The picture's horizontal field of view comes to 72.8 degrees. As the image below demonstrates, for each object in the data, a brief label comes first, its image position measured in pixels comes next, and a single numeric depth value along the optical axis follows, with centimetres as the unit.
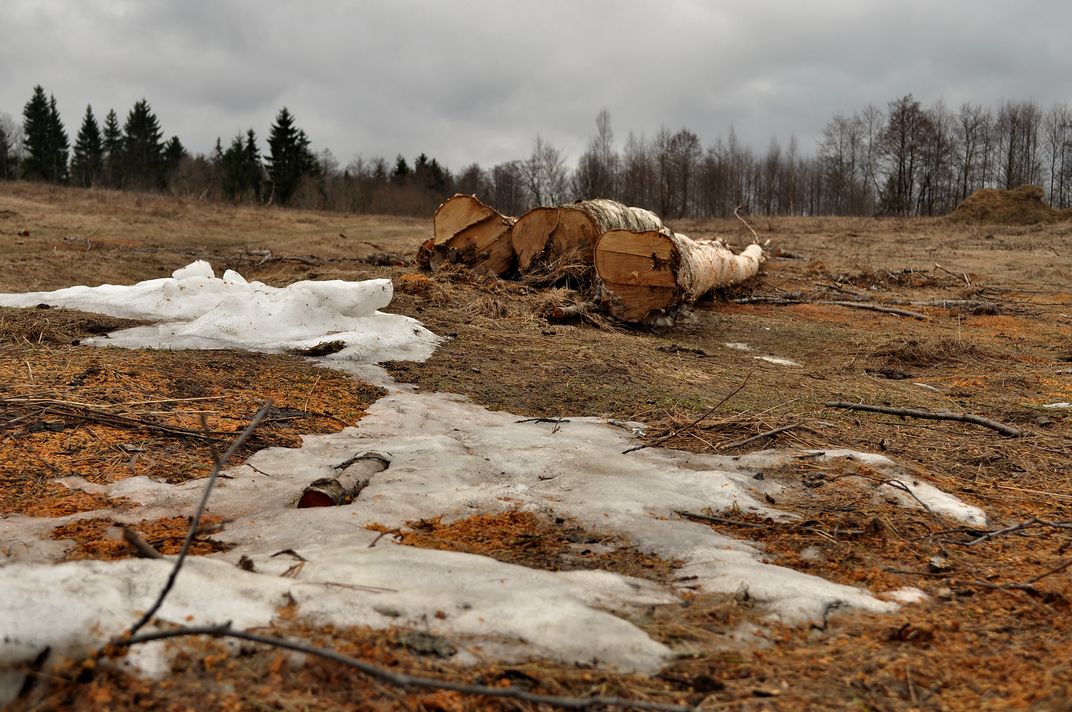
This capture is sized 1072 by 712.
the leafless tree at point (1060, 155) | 5725
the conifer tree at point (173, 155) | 6888
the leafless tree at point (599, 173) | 5247
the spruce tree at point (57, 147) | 6231
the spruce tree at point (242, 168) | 5409
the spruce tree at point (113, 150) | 6531
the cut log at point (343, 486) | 323
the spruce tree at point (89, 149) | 6925
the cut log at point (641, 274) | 934
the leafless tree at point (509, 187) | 6831
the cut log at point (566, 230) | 1041
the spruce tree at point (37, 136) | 6038
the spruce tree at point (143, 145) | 6636
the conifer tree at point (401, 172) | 6588
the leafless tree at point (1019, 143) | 5831
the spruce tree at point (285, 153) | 5409
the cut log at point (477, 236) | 1130
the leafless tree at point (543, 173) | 6431
